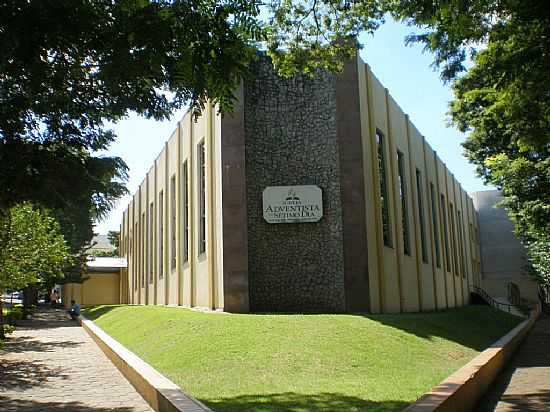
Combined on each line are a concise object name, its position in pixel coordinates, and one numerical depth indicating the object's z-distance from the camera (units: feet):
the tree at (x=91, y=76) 18.22
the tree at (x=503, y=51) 21.36
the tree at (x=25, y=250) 55.21
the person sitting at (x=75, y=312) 109.93
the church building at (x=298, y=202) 60.39
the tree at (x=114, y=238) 252.83
